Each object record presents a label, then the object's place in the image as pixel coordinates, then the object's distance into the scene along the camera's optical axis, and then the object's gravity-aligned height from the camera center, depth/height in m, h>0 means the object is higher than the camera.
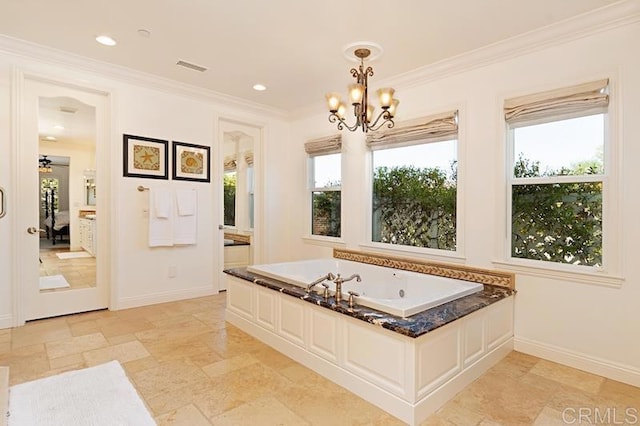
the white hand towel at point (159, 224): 4.05 -0.17
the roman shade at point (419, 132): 3.40 +0.82
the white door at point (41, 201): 3.34 +0.08
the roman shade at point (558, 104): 2.53 +0.82
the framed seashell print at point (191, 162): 4.27 +0.60
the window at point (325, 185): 4.65 +0.35
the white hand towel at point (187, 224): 4.24 -0.18
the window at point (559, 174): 2.60 +0.29
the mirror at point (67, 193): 3.51 +0.17
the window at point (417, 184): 3.51 +0.29
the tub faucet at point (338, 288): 2.47 -0.55
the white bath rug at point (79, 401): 1.89 -1.13
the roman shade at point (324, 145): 4.50 +0.87
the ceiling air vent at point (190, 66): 3.54 +1.49
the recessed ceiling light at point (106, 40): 3.03 +1.49
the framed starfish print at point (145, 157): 3.91 +0.61
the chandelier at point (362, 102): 2.69 +0.86
